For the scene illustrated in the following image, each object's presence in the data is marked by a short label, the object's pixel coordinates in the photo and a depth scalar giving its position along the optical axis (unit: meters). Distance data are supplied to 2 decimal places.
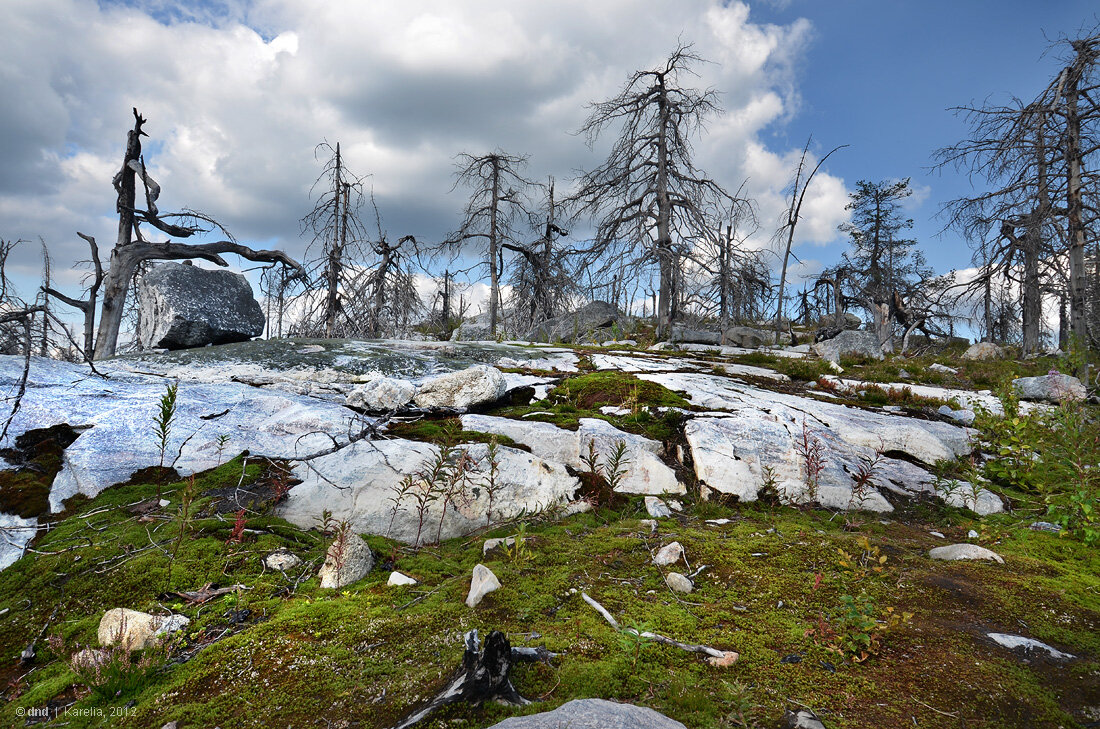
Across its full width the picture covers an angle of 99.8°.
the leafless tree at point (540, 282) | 16.19
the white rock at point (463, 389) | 5.70
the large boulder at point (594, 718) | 1.59
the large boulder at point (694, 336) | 14.73
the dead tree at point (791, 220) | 14.40
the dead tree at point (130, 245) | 10.55
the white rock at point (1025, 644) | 2.27
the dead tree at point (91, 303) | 13.14
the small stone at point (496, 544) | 3.36
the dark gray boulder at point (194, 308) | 8.55
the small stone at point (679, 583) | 2.83
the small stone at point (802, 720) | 1.75
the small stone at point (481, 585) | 2.60
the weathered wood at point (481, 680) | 1.78
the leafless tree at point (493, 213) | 15.13
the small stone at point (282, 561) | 2.95
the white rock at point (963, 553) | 3.36
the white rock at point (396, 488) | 3.69
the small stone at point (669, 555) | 3.15
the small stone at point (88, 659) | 1.99
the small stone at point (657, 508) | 4.22
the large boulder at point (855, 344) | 16.38
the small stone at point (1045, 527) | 4.14
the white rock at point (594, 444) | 4.69
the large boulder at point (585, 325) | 17.08
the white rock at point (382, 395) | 5.36
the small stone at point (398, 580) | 2.83
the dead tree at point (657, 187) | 14.36
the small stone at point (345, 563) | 2.82
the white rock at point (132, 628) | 2.19
